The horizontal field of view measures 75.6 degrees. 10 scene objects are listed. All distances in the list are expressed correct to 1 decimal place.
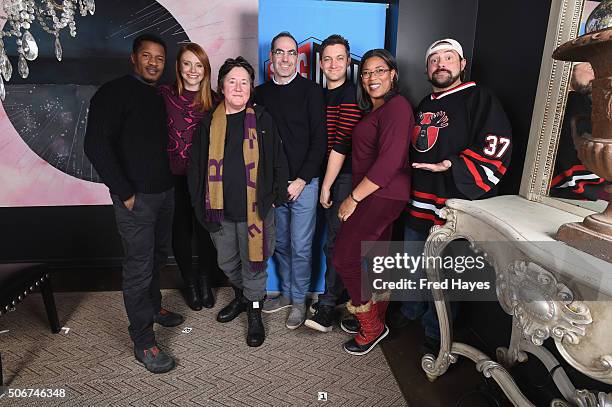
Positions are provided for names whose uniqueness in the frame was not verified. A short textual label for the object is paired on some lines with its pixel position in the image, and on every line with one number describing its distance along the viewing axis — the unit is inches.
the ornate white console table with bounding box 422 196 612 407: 38.7
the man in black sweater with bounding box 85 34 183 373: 69.9
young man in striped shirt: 86.1
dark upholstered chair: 76.0
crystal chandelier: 55.1
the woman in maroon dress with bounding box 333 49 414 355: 74.0
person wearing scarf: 81.4
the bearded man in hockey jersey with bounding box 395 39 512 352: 69.7
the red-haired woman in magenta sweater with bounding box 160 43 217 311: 86.4
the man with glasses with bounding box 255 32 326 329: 87.1
